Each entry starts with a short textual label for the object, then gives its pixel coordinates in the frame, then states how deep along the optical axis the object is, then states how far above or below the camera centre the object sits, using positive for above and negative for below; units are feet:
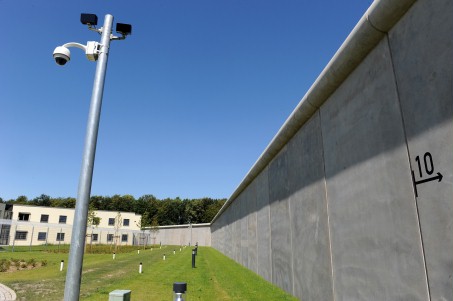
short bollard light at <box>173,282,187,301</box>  12.79 -1.96
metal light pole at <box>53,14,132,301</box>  15.83 +5.80
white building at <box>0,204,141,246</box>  176.35 +7.38
